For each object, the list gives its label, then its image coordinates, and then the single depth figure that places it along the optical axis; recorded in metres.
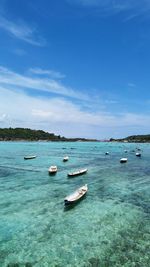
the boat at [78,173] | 39.22
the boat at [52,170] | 41.80
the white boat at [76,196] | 22.85
